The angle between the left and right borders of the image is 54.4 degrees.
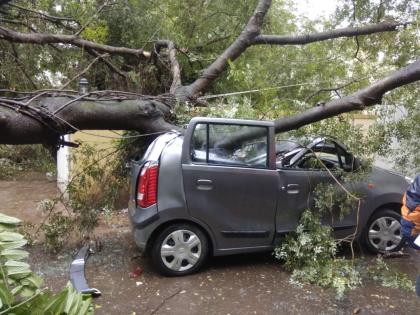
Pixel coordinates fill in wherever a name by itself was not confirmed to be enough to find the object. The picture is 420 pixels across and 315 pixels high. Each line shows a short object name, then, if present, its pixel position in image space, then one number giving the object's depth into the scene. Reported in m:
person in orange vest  2.82
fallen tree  3.76
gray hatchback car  4.43
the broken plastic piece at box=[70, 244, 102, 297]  4.11
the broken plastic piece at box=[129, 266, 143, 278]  4.62
